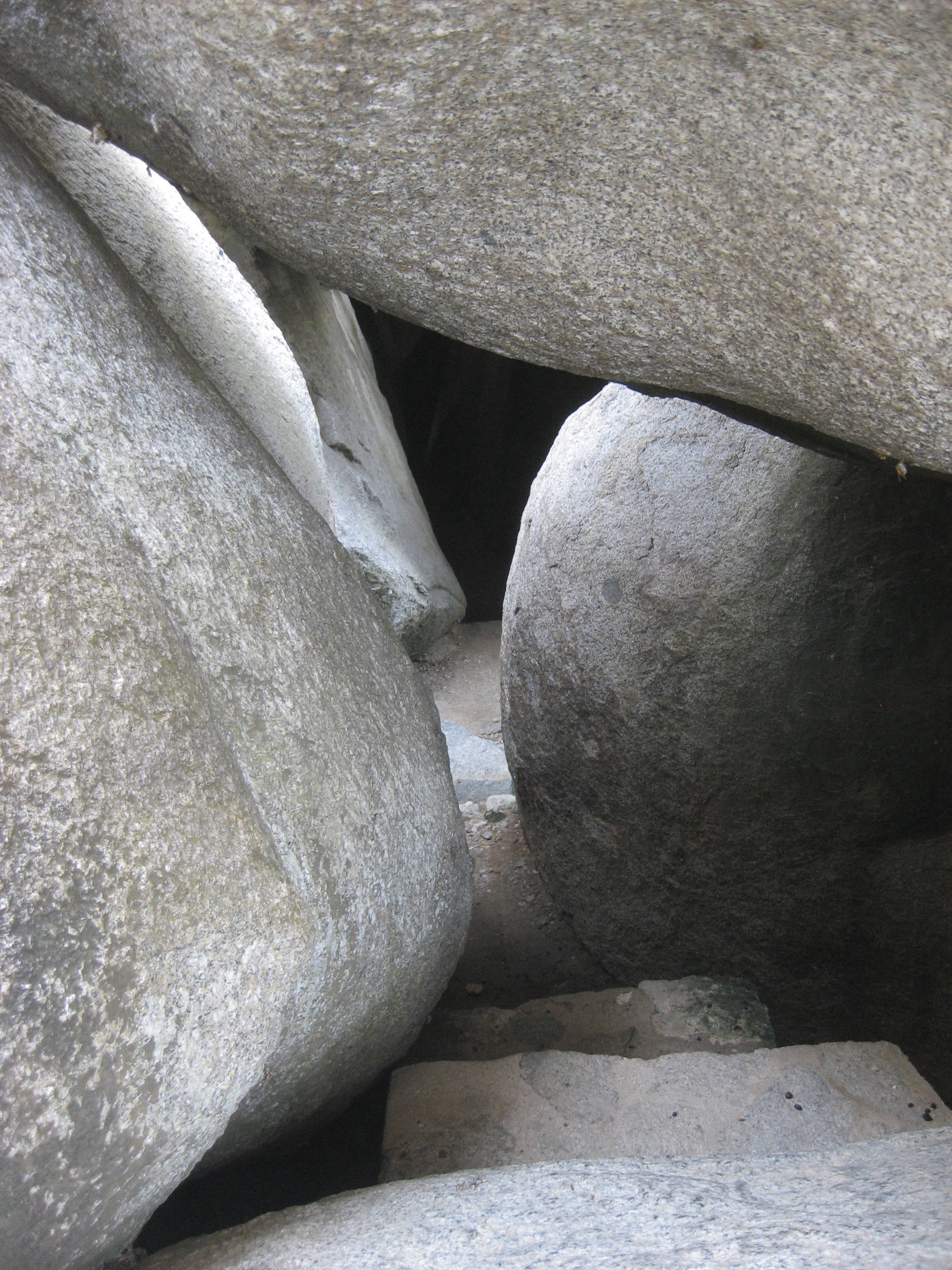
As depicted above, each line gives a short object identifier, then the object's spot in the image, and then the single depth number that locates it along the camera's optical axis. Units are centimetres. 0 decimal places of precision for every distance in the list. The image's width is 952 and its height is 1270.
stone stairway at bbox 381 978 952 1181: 123
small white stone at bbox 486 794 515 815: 275
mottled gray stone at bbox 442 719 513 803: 294
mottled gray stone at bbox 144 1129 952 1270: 68
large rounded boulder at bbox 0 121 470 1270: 67
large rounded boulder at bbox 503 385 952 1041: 152
